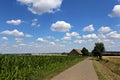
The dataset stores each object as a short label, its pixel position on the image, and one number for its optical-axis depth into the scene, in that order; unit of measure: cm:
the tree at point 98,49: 3324
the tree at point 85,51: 5268
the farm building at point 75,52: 5725
